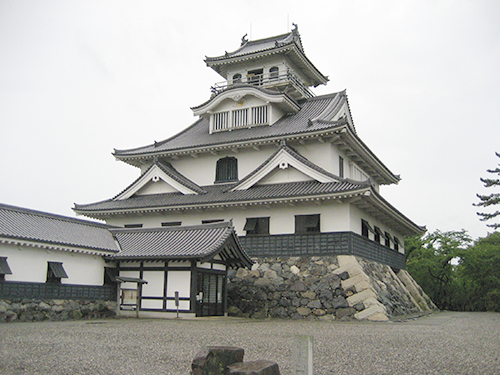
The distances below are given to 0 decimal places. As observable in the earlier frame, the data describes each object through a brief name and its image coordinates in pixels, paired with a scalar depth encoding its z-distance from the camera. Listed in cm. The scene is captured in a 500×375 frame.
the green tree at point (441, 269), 3416
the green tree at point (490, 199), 3426
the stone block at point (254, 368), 660
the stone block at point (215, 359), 720
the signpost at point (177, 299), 1842
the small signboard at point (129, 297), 2016
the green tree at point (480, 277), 3166
